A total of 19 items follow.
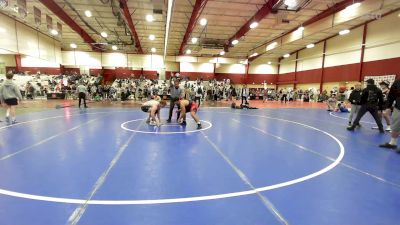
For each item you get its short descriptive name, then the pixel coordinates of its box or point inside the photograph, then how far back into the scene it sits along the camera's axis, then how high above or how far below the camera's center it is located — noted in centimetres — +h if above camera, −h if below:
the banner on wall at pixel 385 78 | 1819 +102
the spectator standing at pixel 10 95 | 832 -39
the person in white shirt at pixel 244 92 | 1708 -28
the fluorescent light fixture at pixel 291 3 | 1222 +462
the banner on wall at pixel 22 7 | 1243 +419
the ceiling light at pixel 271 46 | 2552 +483
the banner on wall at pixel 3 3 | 1189 +414
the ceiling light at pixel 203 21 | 1827 +529
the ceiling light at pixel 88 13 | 1717 +540
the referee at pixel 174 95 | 916 -32
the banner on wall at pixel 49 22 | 1612 +433
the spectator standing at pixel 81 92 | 1454 -42
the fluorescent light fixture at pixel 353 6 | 1371 +524
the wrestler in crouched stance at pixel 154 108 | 786 -75
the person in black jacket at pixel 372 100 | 741 -30
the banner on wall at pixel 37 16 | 1459 +435
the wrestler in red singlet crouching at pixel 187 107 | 792 -70
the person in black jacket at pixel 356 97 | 812 -25
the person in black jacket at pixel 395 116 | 553 -60
